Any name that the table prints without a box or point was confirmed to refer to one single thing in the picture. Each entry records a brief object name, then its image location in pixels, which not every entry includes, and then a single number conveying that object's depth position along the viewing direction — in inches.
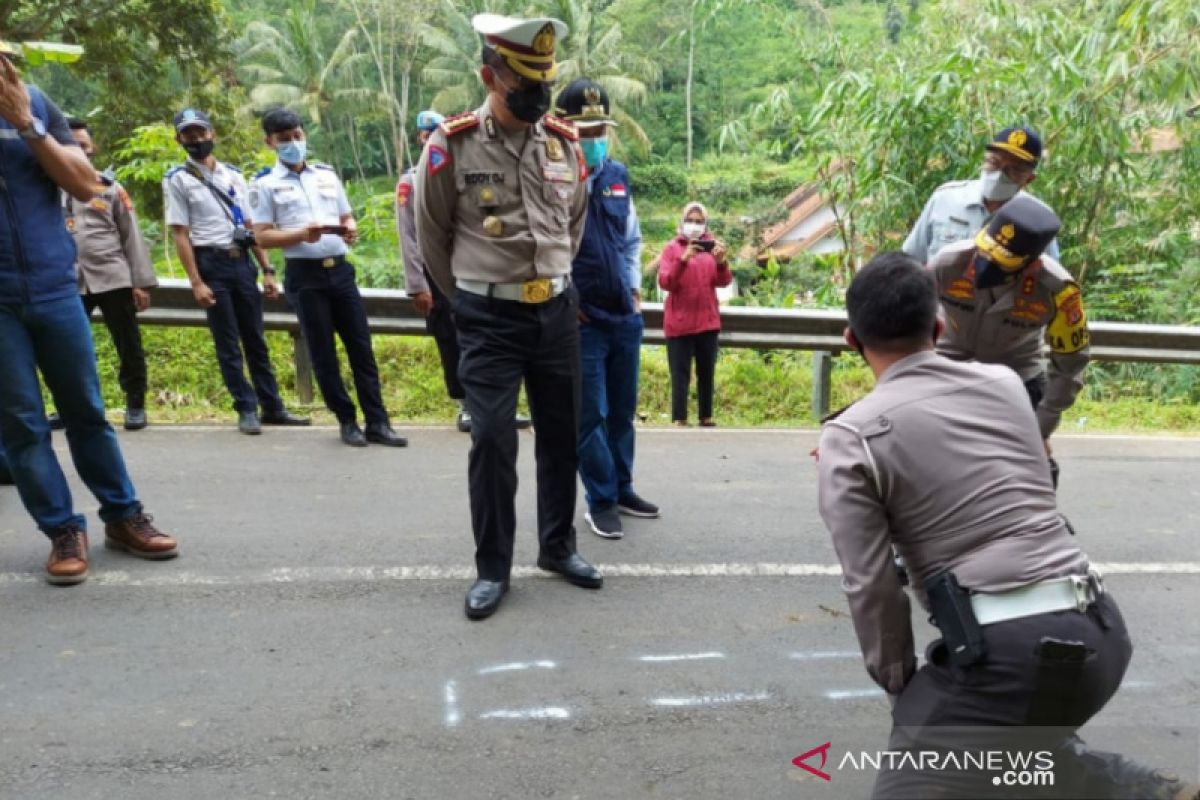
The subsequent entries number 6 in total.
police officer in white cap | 150.5
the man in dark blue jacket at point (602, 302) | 179.0
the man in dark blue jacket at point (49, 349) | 151.2
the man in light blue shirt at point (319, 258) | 239.5
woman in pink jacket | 283.9
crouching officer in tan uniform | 86.3
